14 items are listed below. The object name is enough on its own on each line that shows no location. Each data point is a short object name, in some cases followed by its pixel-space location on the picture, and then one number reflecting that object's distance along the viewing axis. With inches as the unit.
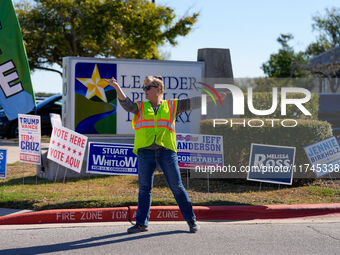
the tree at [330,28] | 1551.4
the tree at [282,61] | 2541.1
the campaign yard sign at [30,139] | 340.2
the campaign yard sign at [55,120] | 355.7
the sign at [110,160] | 328.8
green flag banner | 331.3
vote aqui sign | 331.9
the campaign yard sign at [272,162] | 329.4
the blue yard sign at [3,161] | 325.1
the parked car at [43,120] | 708.0
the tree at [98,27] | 967.6
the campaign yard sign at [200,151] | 344.8
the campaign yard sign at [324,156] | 339.3
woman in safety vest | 237.3
